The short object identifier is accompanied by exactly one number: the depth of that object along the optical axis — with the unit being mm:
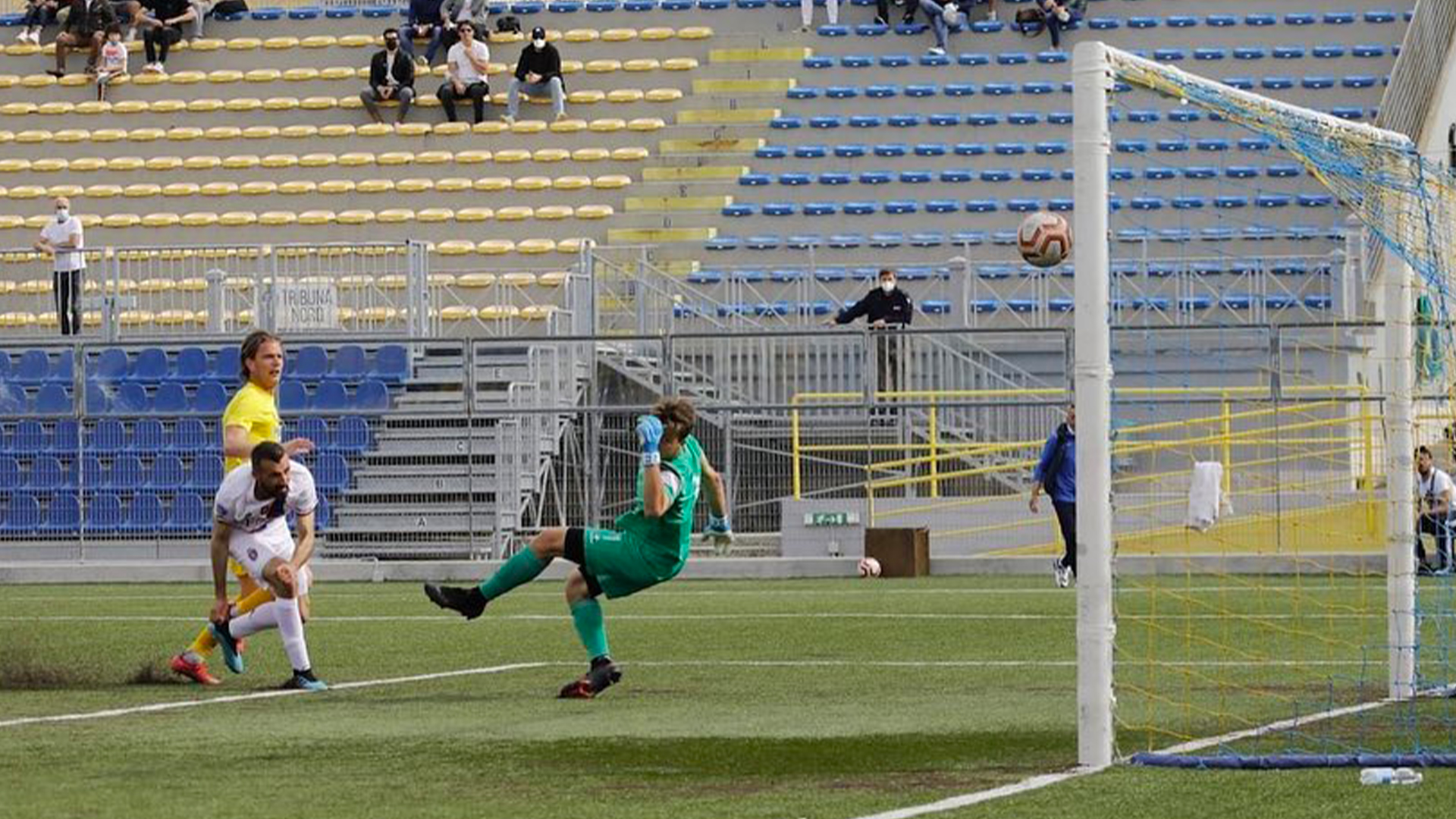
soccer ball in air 21312
